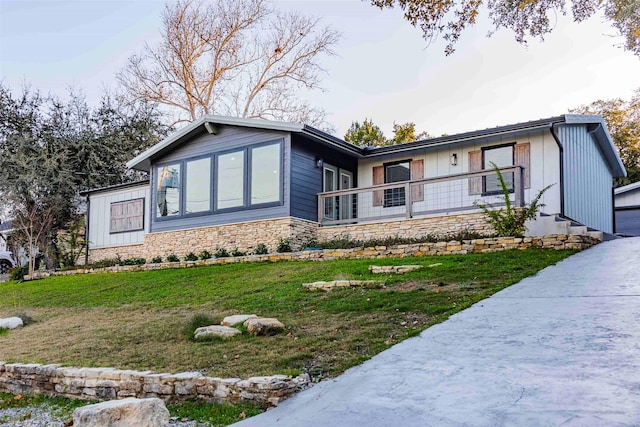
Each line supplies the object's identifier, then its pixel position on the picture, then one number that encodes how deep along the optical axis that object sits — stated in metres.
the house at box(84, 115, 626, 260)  14.14
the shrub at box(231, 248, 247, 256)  15.44
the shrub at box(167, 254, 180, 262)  16.14
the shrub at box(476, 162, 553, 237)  12.16
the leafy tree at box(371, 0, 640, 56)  11.05
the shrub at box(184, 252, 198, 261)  15.81
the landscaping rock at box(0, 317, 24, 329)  9.83
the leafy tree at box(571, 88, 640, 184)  27.86
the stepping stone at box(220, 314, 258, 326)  7.56
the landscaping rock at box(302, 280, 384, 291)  9.26
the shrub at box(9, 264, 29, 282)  18.72
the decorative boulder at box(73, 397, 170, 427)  4.50
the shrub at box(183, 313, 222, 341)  7.43
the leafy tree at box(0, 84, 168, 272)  20.81
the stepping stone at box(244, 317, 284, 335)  6.95
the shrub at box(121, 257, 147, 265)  17.03
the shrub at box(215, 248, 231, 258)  15.65
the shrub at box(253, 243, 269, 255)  14.93
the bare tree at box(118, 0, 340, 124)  26.36
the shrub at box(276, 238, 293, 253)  14.51
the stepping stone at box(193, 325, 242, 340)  7.02
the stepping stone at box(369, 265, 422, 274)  10.39
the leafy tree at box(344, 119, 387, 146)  31.62
